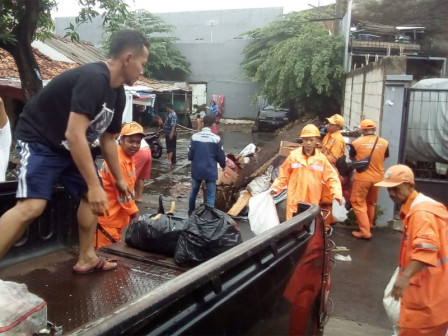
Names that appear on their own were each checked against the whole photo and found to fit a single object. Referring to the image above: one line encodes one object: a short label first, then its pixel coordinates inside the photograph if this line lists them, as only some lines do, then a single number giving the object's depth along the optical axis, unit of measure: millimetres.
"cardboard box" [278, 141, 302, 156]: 7996
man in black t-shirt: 2348
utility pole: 16458
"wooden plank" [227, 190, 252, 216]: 7281
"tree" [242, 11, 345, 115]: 16938
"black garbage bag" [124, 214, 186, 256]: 3291
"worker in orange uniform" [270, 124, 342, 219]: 5324
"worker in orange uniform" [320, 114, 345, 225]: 6871
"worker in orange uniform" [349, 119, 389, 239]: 6543
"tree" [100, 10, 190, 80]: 28344
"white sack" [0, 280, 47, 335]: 1581
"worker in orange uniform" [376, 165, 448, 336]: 2896
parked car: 23547
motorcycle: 13339
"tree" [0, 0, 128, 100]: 7125
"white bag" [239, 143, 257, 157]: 9177
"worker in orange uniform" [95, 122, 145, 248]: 4066
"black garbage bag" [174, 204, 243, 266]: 2961
